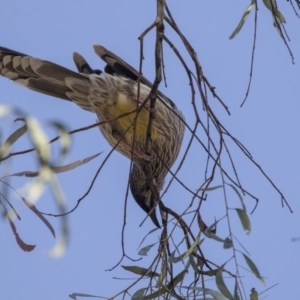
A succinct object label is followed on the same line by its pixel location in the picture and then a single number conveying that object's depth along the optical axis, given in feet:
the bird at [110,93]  22.27
